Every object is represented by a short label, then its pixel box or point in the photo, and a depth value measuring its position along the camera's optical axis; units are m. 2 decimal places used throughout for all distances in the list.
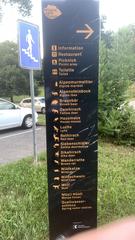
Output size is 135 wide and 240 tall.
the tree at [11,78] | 12.87
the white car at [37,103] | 10.62
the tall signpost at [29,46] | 2.68
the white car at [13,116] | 6.07
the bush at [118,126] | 4.48
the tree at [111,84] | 4.57
